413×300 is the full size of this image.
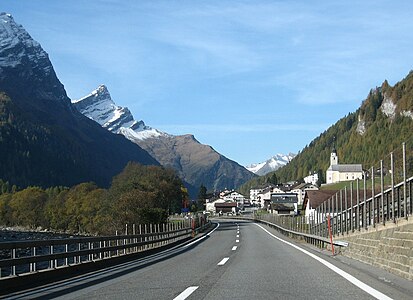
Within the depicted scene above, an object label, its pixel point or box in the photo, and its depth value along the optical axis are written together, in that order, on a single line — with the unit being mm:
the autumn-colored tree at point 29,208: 151250
